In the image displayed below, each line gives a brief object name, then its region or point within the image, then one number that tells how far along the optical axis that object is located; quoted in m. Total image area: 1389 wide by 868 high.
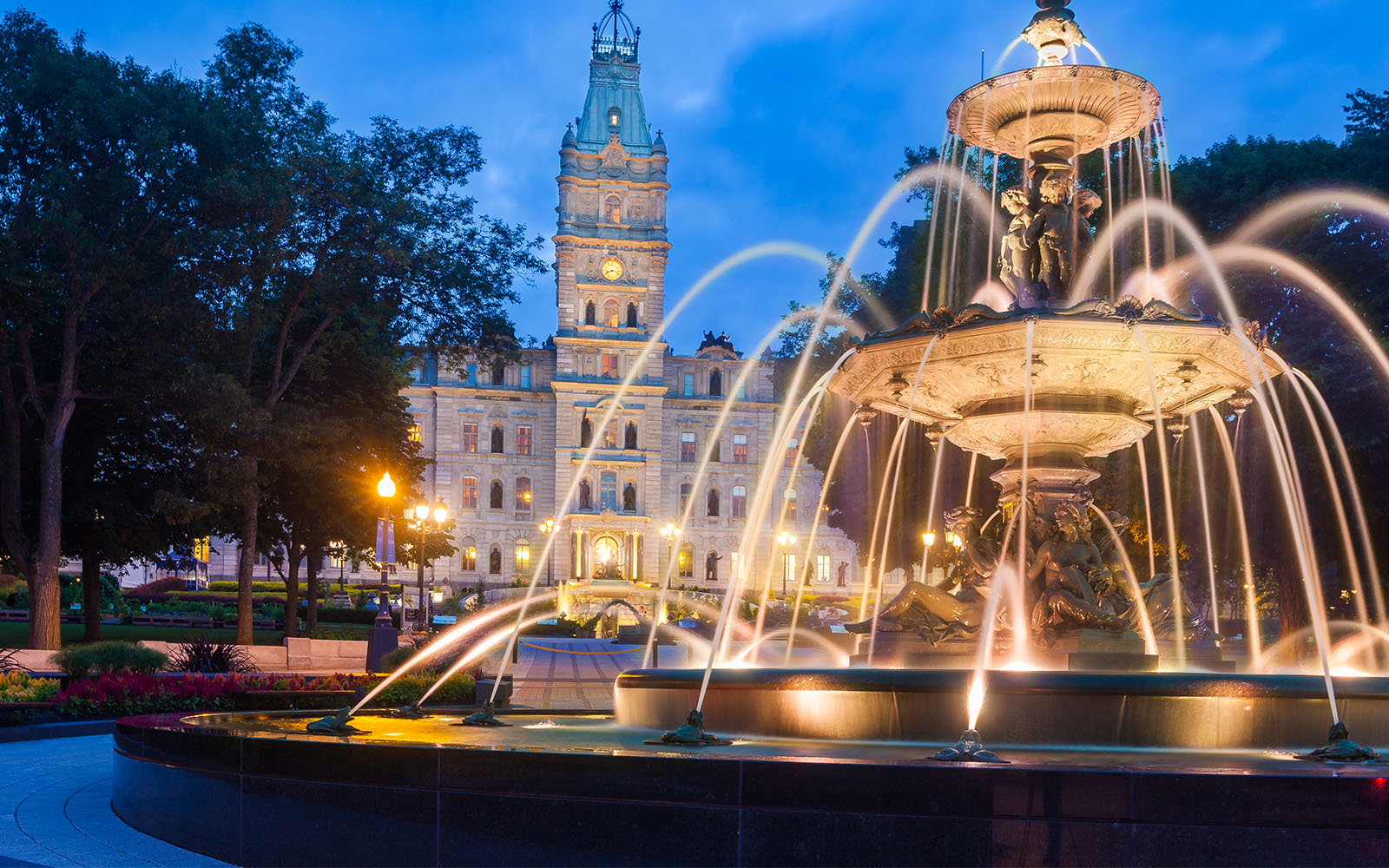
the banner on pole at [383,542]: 26.12
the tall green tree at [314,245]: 25.12
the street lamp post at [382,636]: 21.62
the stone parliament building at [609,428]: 77.38
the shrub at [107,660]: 17.12
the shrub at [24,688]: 15.00
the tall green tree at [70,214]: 22.25
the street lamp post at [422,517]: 29.14
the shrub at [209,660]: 20.64
